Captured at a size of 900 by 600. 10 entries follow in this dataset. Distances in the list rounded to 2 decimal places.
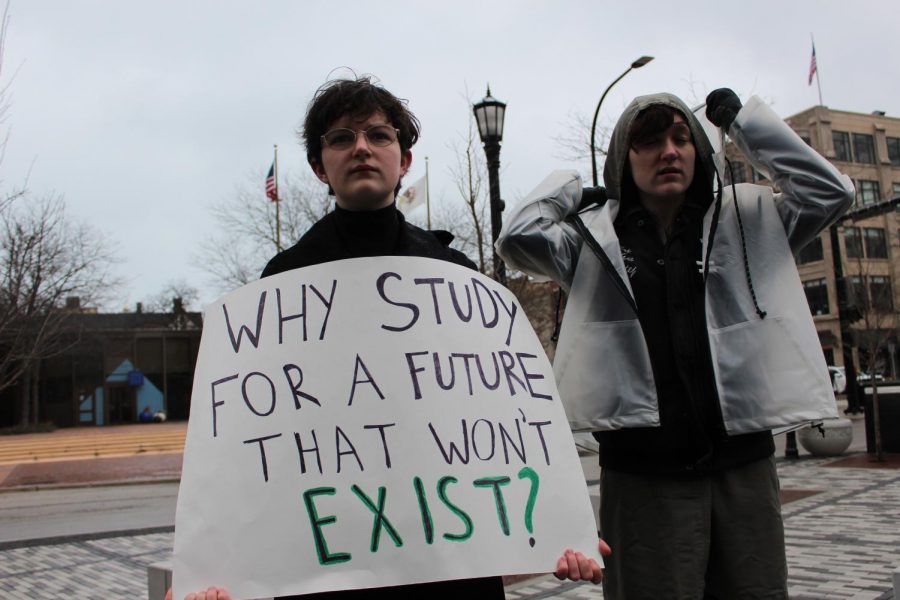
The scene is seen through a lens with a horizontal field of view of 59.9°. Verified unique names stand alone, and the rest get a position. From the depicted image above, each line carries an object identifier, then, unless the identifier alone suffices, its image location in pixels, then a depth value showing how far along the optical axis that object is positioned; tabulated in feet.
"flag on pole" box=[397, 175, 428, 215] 68.77
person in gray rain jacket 7.05
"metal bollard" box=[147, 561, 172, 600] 14.83
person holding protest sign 6.87
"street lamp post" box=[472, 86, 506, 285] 33.09
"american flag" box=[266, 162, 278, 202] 87.59
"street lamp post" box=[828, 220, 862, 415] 58.55
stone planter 44.37
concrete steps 79.00
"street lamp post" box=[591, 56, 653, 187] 44.71
